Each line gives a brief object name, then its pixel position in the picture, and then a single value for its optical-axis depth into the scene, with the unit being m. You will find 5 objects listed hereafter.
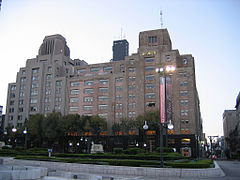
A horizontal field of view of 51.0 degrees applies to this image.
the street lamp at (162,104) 39.66
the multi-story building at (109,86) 79.12
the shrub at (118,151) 44.34
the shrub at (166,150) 38.82
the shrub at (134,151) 41.66
